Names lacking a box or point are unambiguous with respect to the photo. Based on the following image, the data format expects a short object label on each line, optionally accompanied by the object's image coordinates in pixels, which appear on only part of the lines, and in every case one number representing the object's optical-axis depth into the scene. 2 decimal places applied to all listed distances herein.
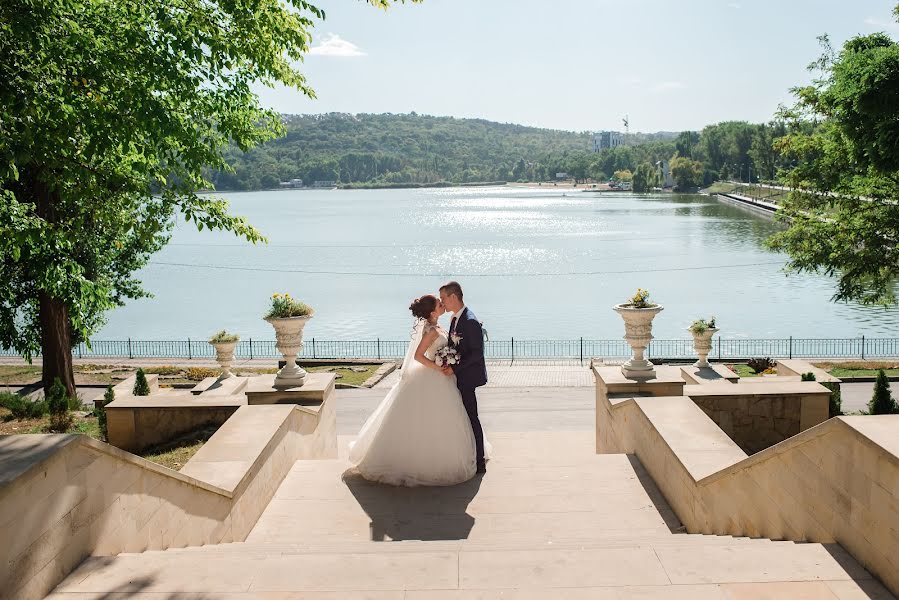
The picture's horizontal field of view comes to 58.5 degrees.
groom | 7.86
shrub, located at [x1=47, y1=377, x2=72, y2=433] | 13.44
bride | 8.14
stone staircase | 4.41
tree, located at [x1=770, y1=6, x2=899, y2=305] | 19.70
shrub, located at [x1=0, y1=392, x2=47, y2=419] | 14.73
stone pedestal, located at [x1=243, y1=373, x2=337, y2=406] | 10.71
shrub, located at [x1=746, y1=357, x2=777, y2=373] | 21.64
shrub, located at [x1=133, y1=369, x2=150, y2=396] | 17.36
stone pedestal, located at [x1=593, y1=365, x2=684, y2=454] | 10.62
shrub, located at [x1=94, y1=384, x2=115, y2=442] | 12.88
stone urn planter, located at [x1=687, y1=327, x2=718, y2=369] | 17.19
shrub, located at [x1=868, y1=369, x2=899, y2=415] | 15.05
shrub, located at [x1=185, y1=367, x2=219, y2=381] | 26.16
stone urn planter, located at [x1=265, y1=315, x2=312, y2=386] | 10.80
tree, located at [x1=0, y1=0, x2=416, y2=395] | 8.87
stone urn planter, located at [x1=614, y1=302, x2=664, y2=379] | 10.66
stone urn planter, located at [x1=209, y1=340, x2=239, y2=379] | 17.67
